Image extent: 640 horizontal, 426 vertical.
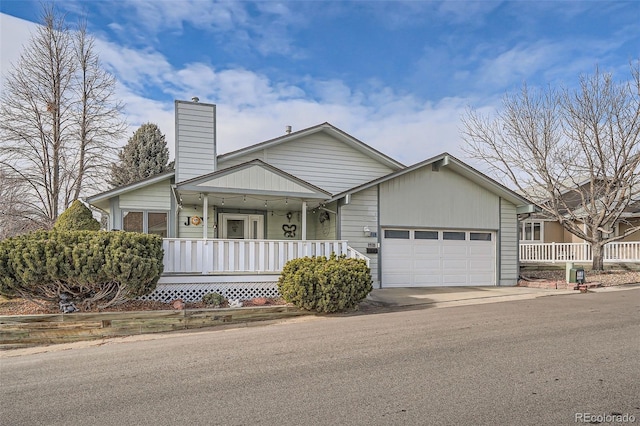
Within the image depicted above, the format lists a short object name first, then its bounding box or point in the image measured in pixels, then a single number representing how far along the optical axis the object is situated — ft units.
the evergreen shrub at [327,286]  31.24
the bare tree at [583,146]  59.06
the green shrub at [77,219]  40.14
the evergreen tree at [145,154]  88.17
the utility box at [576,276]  48.26
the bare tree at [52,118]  63.21
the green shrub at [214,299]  32.77
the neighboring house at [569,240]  67.56
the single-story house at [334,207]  38.91
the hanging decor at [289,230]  50.21
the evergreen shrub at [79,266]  26.40
